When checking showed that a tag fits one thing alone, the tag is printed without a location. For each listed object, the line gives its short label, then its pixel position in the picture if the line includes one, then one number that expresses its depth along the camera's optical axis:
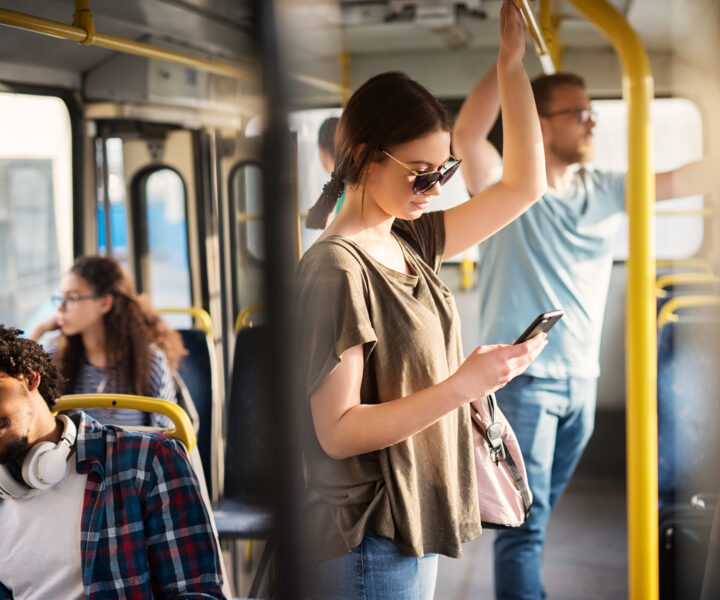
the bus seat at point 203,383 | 2.69
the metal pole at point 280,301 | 0.93
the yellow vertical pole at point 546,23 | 1.47
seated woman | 2.70
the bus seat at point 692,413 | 1.71
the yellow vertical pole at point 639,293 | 1.46
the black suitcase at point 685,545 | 1.68
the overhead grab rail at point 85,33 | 1.55
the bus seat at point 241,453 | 2.08
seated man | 1.43
